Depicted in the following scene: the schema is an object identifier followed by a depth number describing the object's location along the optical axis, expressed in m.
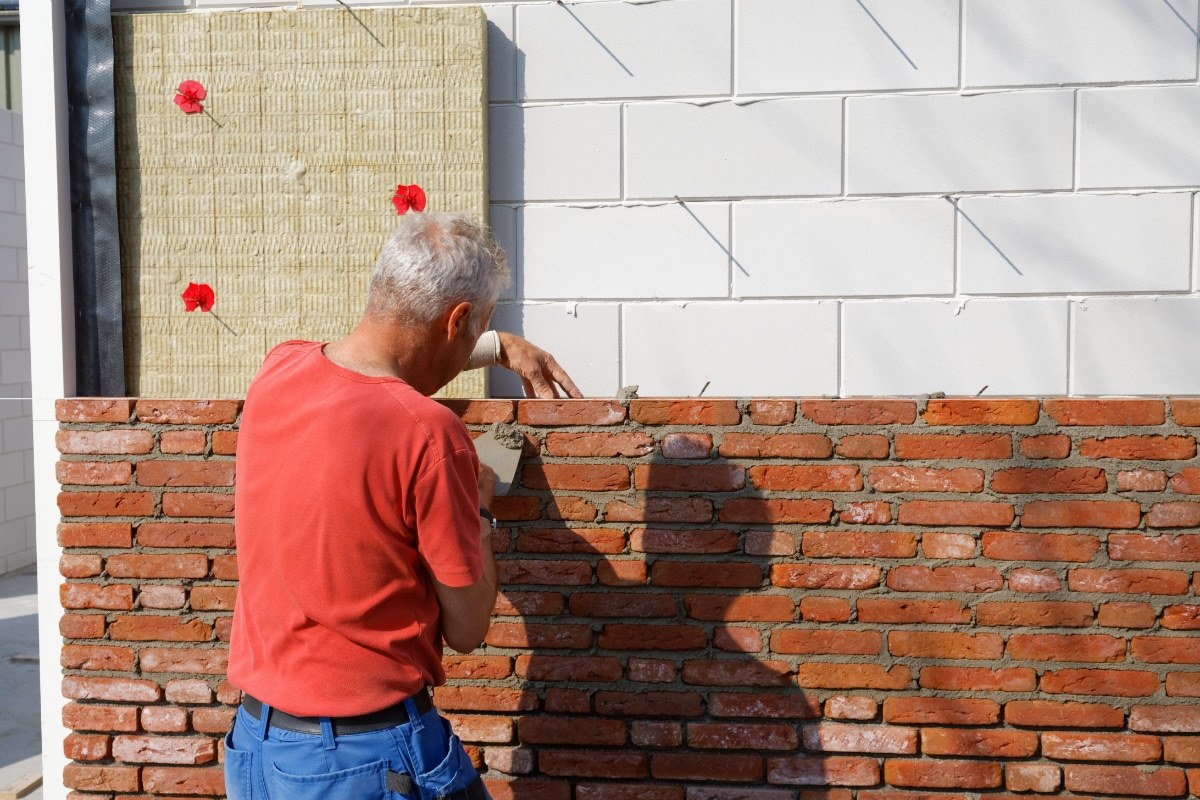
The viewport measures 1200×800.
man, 1.68
